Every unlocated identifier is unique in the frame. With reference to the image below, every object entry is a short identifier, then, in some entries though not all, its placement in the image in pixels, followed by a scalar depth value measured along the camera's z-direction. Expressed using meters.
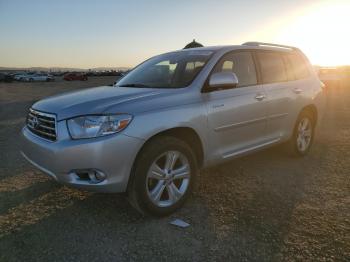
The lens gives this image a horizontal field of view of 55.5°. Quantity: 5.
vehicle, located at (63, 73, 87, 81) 54.09
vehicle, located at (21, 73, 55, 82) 53.04
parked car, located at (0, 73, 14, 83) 48.04
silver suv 3.02
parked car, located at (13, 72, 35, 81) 54.09
